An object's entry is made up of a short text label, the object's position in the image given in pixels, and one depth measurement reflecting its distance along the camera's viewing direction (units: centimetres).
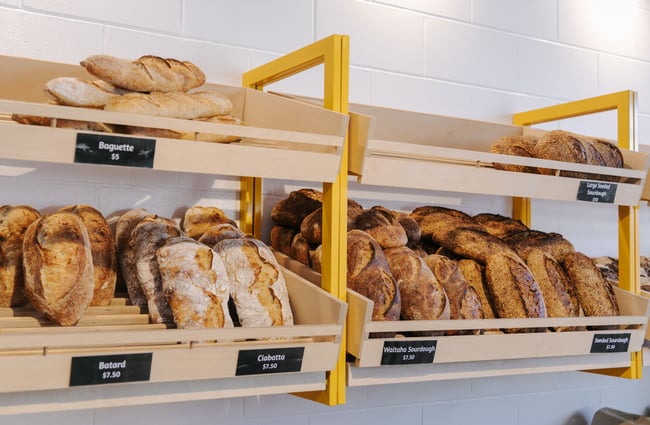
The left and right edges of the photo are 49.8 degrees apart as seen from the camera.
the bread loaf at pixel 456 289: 167
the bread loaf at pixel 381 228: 172
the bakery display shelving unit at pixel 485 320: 150
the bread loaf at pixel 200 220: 170
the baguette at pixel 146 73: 140
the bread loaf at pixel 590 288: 185
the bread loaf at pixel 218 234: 159
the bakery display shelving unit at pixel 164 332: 116
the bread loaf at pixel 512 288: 172
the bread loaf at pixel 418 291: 159
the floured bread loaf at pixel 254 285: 145
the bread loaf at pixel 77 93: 131
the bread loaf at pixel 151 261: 142
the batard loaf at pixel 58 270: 129
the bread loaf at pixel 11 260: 140
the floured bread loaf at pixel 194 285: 135
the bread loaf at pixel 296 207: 178
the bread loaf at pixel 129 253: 151
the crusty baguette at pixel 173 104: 135
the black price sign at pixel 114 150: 118
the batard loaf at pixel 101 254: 146
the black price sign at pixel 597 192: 179
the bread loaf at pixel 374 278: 155
